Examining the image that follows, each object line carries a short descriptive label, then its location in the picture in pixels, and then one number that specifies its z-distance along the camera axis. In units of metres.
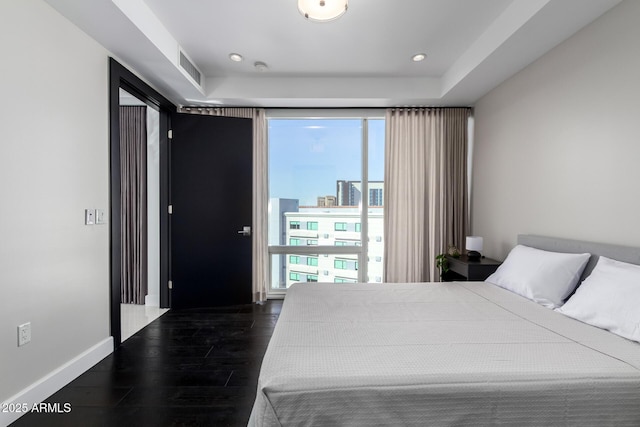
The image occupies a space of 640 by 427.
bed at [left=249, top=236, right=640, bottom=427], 1.04
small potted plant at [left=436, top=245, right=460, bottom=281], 3.25
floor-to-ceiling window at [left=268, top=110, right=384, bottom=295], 3.84
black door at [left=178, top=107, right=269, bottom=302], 3.64
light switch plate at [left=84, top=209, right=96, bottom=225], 2.10
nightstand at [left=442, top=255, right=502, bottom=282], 2.82
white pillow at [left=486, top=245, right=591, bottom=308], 1.93
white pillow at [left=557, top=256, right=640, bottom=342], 1.42
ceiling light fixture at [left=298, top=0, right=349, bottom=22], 1.79
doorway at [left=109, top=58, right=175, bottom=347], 2.35
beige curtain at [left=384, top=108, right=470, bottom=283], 3.64
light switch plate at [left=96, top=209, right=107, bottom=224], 2.21
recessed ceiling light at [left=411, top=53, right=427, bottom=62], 2.87
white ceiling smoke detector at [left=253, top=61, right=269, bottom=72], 3.00
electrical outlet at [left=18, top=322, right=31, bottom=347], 1.62
